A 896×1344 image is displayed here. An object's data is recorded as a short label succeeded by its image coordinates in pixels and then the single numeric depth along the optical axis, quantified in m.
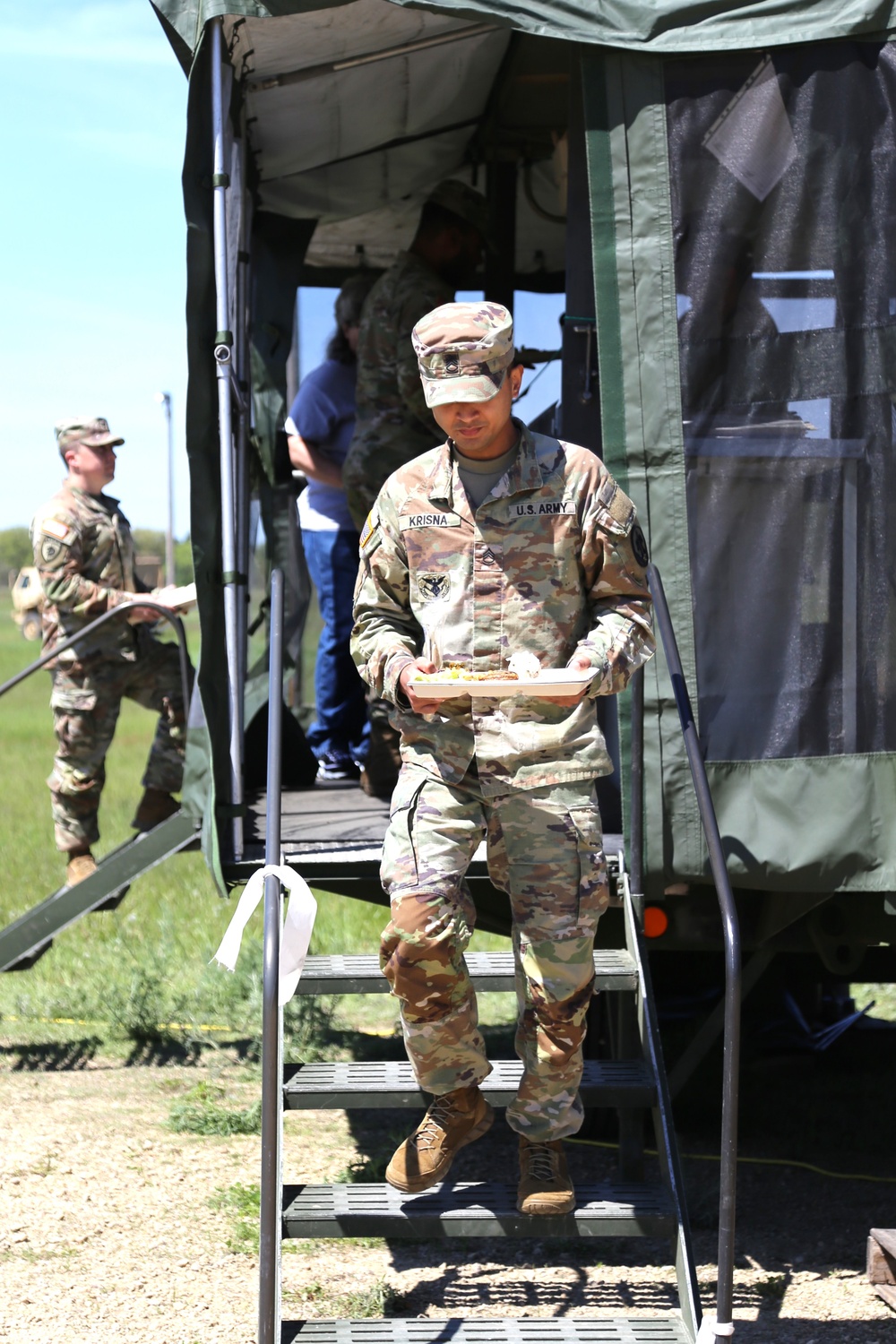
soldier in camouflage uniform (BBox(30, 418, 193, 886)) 6.68
